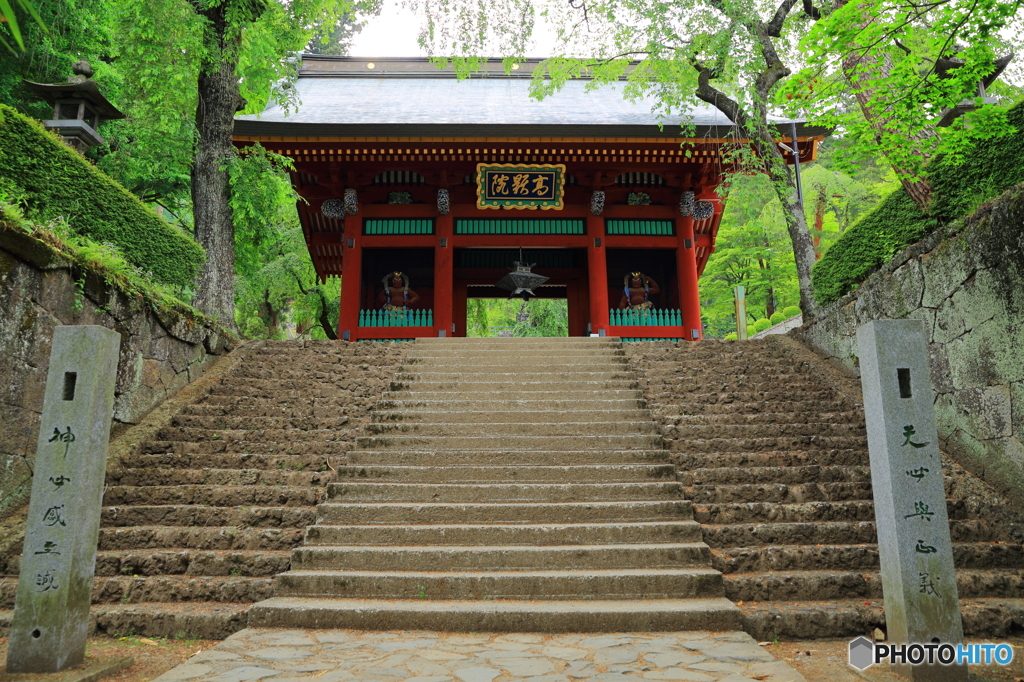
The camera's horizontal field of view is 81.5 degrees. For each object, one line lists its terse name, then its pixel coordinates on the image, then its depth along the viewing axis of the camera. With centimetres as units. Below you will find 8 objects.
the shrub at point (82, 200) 540
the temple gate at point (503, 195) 1044
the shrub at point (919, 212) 483
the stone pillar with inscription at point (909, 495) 290
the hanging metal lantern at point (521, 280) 1178
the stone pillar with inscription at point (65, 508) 293
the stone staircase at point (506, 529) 361
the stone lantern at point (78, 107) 695
